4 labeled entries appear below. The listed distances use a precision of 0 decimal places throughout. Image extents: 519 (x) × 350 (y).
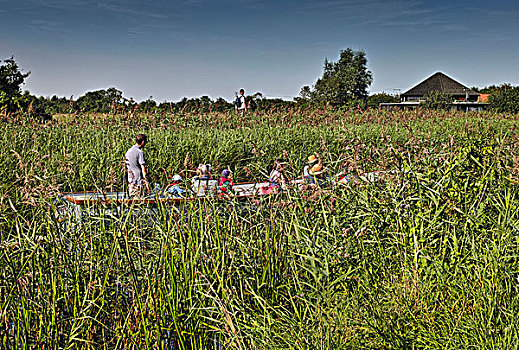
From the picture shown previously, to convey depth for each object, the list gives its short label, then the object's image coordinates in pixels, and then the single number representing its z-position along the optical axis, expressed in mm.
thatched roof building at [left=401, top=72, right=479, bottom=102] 81500
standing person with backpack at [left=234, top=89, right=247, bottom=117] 16672
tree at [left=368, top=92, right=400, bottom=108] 73512
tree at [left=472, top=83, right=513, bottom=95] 83062
